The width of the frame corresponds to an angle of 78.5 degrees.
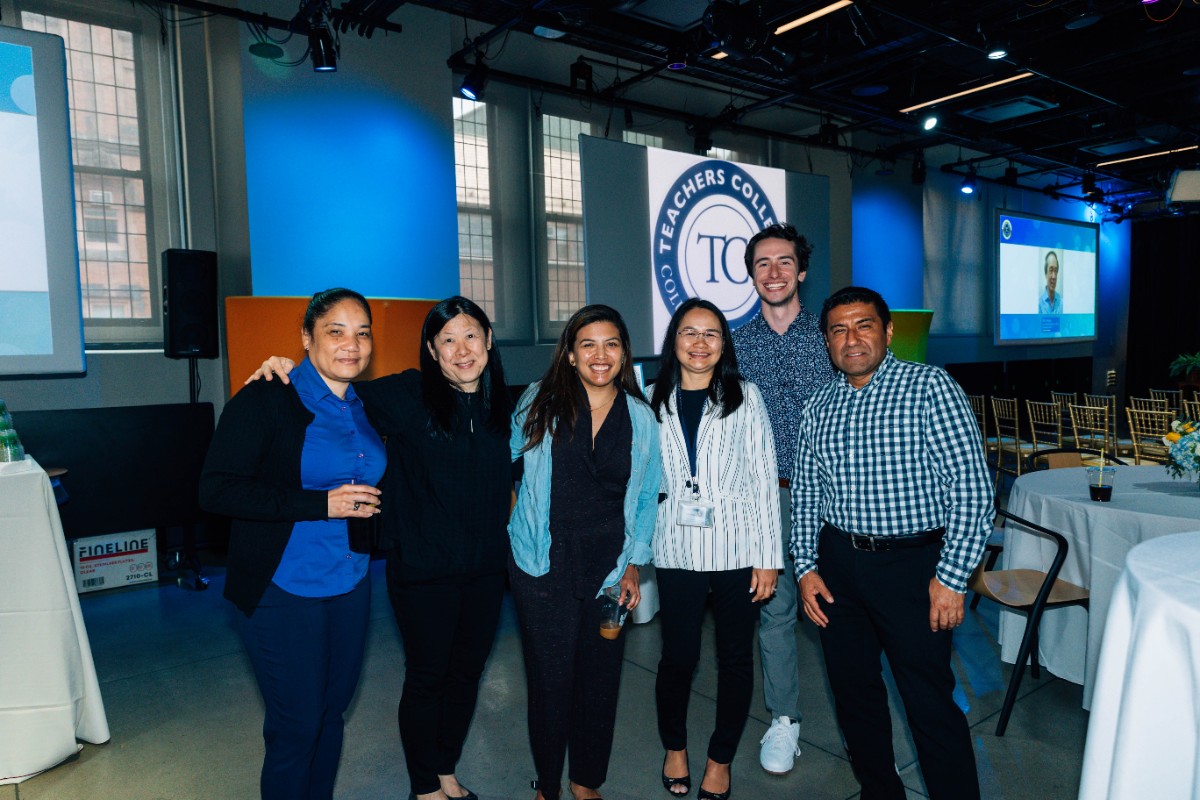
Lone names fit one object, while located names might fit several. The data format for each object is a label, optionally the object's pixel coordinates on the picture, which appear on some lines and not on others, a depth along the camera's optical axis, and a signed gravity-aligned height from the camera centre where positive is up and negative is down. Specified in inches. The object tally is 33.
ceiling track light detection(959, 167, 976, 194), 406.6 +83.4
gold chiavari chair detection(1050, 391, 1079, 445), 287.7 -52.2
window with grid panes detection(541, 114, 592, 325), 304.2 +53.7
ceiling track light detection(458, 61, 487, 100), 232.1 +84.4
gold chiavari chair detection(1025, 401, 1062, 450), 280.9 -34.1
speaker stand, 205.3 -7.5
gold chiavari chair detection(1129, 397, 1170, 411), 295.1 -31.1
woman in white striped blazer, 81.4 -18.8
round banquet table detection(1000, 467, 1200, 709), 106.0 -30.4
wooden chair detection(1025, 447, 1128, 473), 159.5 -27.0
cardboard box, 185.0 -52.4
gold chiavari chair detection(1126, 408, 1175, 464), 256.1 -38.1
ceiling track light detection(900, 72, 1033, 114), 278.5 +97.0
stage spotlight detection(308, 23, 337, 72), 188.1 +77.8
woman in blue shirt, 63.9 -15.3
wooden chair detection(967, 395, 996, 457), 292.8 -34.9
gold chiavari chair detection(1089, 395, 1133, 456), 282.3 -42.9
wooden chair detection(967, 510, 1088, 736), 105.3 -39.6
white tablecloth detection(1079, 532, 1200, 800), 49.2 -25.5
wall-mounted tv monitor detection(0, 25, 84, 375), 148.5 +30.5
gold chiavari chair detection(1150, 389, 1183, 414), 407.2 -40.3
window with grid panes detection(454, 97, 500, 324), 282.8 +54.9
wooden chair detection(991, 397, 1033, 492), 269.6 -42.4
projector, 154.5 +30.4
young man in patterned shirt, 95.7 -4.9
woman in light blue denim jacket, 75.3 -18.2
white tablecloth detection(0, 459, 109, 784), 94.7 -36.1
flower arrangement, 113.3 -18.3
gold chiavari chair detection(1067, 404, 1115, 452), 278.2 -37.4
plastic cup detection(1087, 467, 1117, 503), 114.1 -23.9
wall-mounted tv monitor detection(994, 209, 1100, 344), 436.8 +34.7
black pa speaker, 184.1 +12.9
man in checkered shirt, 69.7 -19.8
